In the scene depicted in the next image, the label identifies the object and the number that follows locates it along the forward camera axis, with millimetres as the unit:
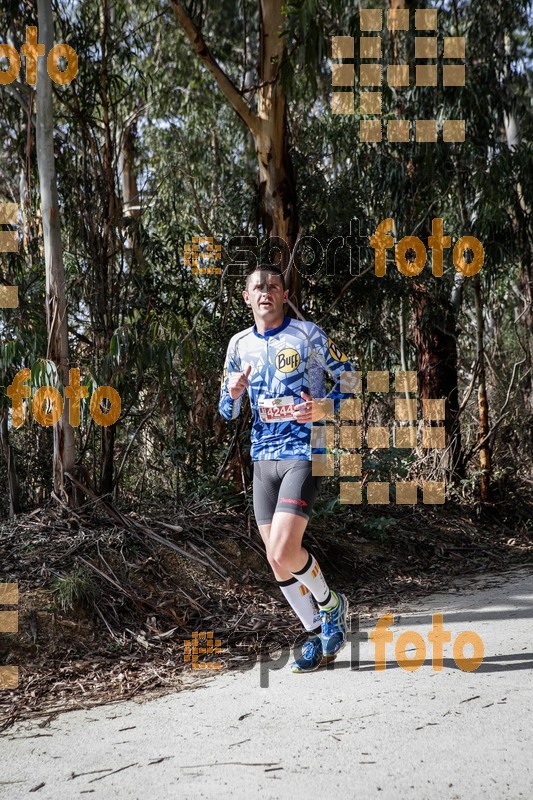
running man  4336
